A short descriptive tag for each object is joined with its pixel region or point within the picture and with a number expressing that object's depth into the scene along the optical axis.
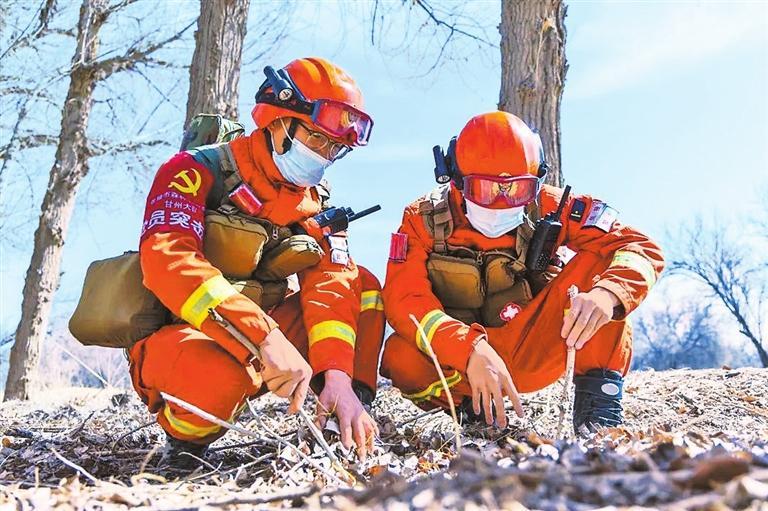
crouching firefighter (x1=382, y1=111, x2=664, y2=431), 3.26
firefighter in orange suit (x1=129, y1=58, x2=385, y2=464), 2.83
